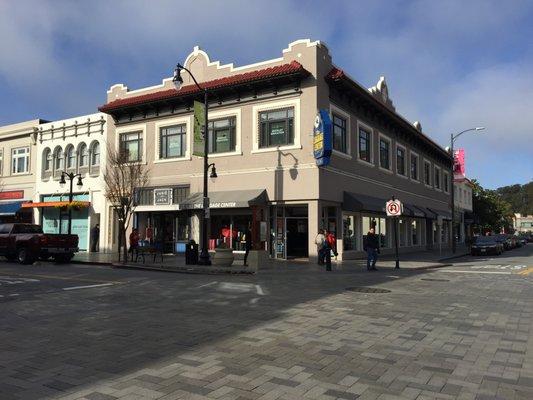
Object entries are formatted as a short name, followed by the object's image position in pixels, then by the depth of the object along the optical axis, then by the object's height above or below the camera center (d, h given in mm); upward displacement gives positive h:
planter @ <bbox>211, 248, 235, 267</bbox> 20812 -927
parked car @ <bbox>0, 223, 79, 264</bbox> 23234 -411
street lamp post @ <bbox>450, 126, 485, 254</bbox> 34850 +2873
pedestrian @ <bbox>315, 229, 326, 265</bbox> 21172 -380
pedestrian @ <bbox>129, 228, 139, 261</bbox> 23469 -298
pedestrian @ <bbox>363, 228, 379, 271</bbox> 19594 -432
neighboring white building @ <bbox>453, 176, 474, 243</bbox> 56281 +3567
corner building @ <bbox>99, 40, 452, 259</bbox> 23844 +4578
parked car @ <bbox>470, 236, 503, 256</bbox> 36506 -815
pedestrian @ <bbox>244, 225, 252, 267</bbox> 21297 -389
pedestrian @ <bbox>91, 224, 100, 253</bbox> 30953 -93
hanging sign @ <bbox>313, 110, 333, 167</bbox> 21719 +4417
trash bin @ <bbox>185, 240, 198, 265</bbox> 21375 -773
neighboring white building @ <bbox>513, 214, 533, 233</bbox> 156250 +3935
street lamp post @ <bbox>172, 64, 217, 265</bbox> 20891 +1225
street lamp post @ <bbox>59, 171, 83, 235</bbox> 27928 +3207
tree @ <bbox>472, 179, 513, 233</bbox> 69444 +3923
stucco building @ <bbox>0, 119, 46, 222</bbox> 35500 +5076
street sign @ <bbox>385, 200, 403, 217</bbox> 21441 +1219
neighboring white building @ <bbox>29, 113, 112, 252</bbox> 31766 +4315
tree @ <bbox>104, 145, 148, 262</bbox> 23984 +2823
